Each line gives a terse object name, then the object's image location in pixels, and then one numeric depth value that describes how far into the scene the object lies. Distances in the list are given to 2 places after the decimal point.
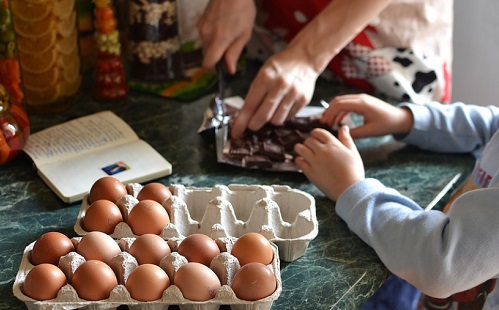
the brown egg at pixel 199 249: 1.00
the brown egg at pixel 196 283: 0.94
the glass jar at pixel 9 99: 1.34
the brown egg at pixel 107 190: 1.16
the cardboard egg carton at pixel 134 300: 0.94
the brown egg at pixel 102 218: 1.10
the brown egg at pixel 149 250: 1.00
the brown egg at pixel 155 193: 1.17
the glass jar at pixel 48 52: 1.48
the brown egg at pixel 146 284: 0.94
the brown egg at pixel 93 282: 0.94
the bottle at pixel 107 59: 1.59
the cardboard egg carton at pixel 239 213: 1.10
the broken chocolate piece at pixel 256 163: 1.39
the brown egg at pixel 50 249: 1.00
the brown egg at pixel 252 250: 1.00
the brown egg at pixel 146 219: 1.10
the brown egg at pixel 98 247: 1.00
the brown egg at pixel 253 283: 0.94
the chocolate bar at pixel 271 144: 1.40
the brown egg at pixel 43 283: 0.94
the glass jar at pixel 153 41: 1.65
